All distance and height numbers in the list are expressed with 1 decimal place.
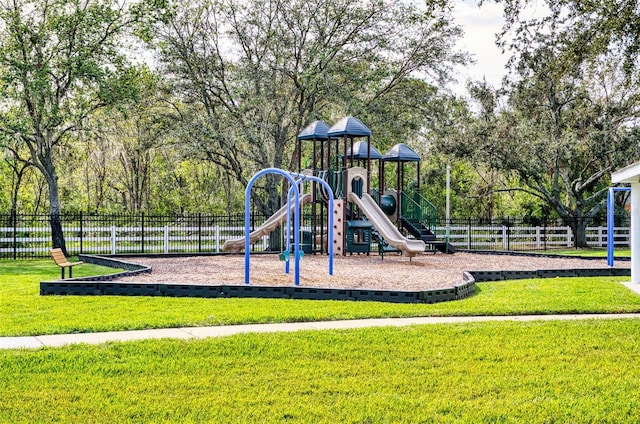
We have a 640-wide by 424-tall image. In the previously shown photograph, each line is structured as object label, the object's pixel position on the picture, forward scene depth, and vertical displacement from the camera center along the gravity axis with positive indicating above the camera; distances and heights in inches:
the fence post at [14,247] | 956.6 -37.3
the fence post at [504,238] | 1258.7 -32.0
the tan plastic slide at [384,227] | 809.5 -7.9
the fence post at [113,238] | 1026.7 -25.5
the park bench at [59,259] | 584.4 -32.3
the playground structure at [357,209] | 899.8 +16.5
